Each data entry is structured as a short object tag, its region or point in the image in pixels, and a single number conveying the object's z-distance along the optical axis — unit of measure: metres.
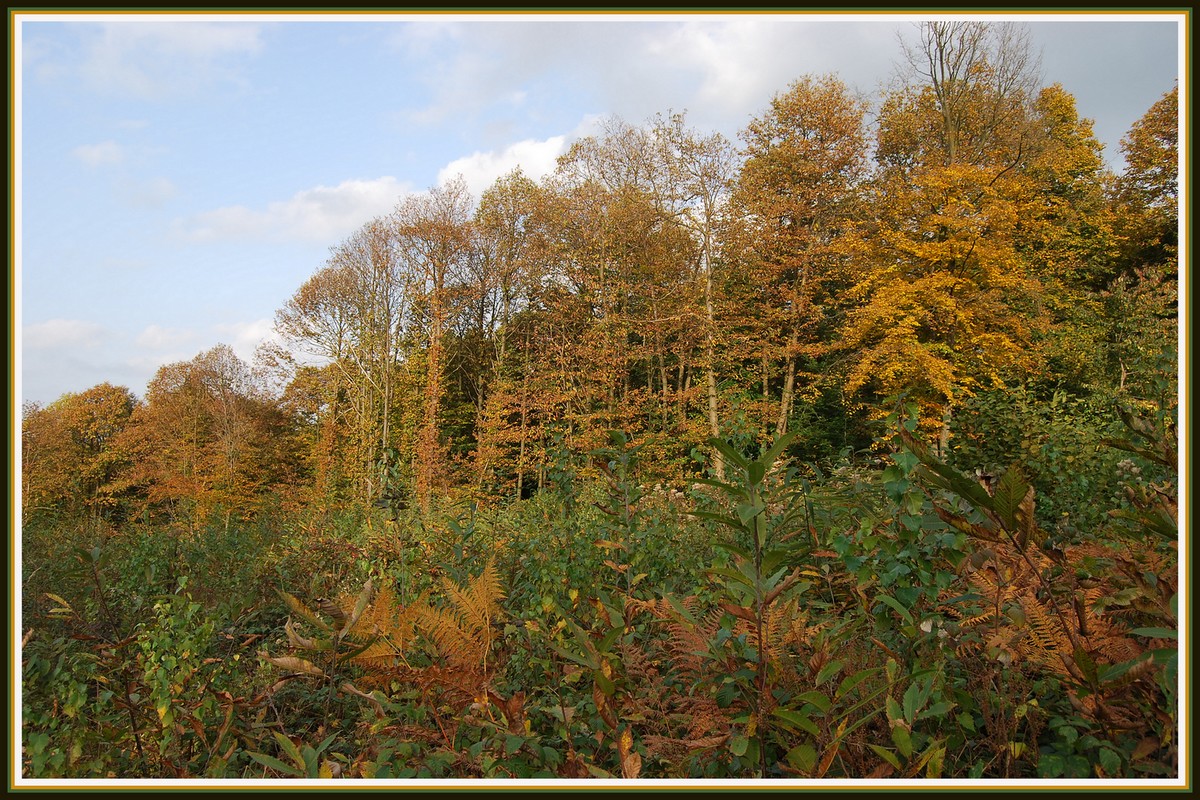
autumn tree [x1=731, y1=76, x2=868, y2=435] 15.80
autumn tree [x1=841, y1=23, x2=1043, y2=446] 13.64
